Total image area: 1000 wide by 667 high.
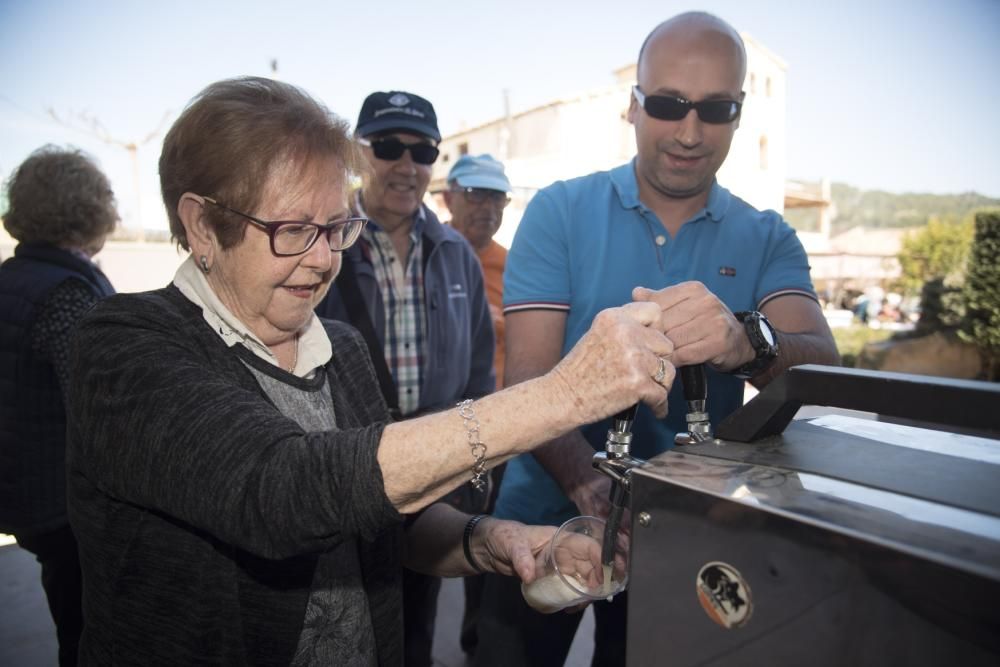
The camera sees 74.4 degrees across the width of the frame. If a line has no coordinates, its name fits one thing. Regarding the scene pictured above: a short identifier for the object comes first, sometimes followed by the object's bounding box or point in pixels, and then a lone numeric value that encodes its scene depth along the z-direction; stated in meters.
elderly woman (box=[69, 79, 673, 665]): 0.95
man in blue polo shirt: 1.79
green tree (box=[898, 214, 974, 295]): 19.98
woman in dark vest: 2.31
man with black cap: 2.77
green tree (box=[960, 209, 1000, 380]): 11.02
